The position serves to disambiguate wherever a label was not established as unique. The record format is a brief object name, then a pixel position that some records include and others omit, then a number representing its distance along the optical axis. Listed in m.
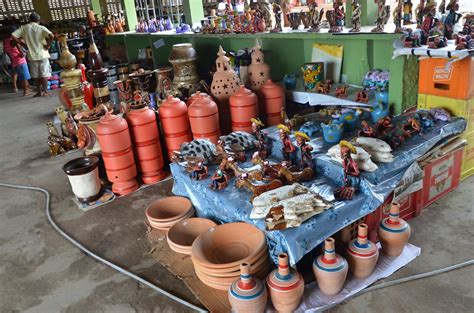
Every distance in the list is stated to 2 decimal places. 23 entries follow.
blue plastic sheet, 2.08
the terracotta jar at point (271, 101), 3.82
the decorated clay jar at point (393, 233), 2.21
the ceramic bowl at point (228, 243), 2.24
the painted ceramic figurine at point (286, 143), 2.75
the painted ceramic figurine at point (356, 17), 3.37
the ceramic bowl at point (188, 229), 2.57
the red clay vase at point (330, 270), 1.99
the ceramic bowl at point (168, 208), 2.86
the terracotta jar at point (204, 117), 3.54
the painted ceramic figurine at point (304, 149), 2.56
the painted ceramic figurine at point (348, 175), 2.29
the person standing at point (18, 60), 8.27
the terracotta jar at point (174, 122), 3.62
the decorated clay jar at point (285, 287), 1.91
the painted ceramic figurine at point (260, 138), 3.02
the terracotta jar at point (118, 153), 3.38
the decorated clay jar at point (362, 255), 2.10
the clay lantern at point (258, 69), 4.03
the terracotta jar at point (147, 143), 3.54
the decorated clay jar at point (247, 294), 1.90
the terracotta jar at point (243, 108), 3.64
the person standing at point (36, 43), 7.46
